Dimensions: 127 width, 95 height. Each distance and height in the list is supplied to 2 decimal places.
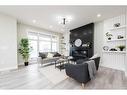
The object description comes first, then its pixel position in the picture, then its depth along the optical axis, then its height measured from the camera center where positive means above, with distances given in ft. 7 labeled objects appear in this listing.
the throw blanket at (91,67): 6.39 -2.19
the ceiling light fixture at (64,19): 10.59 +4.57
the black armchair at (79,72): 6.12 -2.52
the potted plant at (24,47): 12.75 -0.09
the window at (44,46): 17.59 +0.12
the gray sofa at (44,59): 12.34 -2.51
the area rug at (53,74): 7.85 -3.88
